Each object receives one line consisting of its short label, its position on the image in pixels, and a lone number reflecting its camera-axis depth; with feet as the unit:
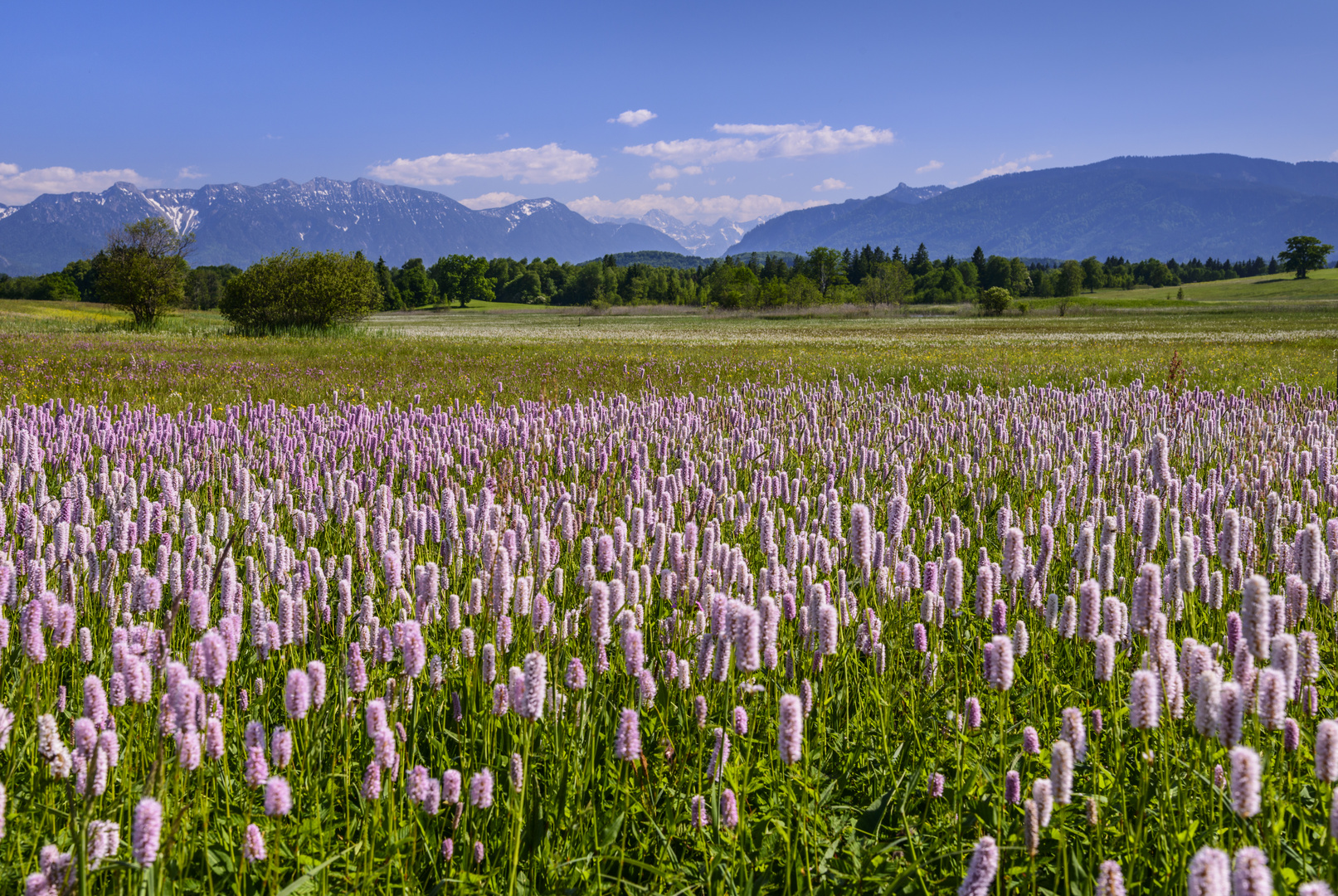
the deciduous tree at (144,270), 164.66
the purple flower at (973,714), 8.40
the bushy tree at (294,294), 134.51
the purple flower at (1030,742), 7.45
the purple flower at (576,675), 7.79
